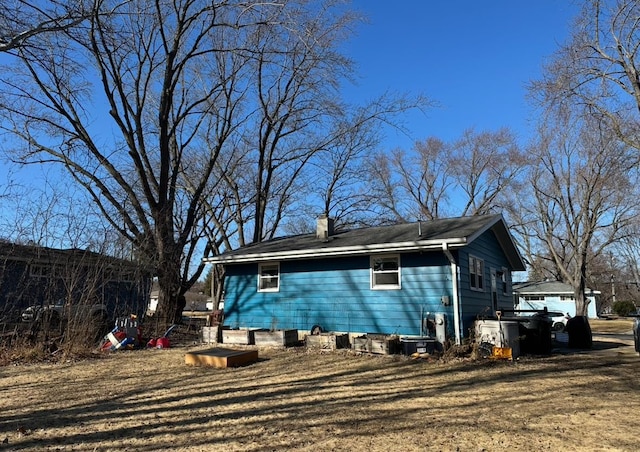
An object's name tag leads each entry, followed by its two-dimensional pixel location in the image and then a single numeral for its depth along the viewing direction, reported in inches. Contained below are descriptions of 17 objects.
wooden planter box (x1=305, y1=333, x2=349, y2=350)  420.5
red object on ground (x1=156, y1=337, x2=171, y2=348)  462.0
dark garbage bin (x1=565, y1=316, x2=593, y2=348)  488.7
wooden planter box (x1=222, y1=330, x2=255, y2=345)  466.6
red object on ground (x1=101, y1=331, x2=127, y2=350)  438.9
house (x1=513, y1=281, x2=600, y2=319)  1429.6
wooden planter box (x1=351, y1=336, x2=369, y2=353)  402.6
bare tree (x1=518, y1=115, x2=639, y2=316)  1037.8
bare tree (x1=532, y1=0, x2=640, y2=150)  428.1
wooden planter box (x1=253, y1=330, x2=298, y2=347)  447.8
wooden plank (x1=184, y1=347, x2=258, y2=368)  330.7
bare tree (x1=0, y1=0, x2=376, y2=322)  613.6
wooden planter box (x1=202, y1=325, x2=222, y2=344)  495.8
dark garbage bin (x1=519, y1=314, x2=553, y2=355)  417.1
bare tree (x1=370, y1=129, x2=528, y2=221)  1337.4
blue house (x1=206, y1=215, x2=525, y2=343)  432.8
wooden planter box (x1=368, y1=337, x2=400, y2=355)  394.3
